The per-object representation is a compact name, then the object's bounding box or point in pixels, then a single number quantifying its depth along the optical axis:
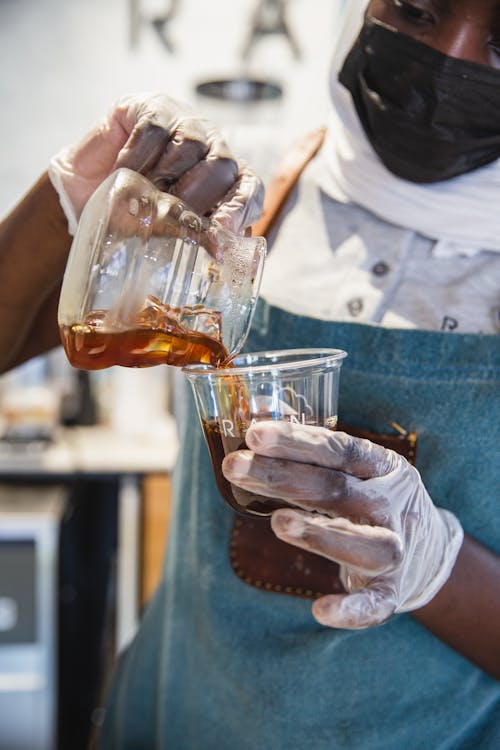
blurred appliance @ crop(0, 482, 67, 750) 2.35
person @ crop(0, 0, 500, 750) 1.02
